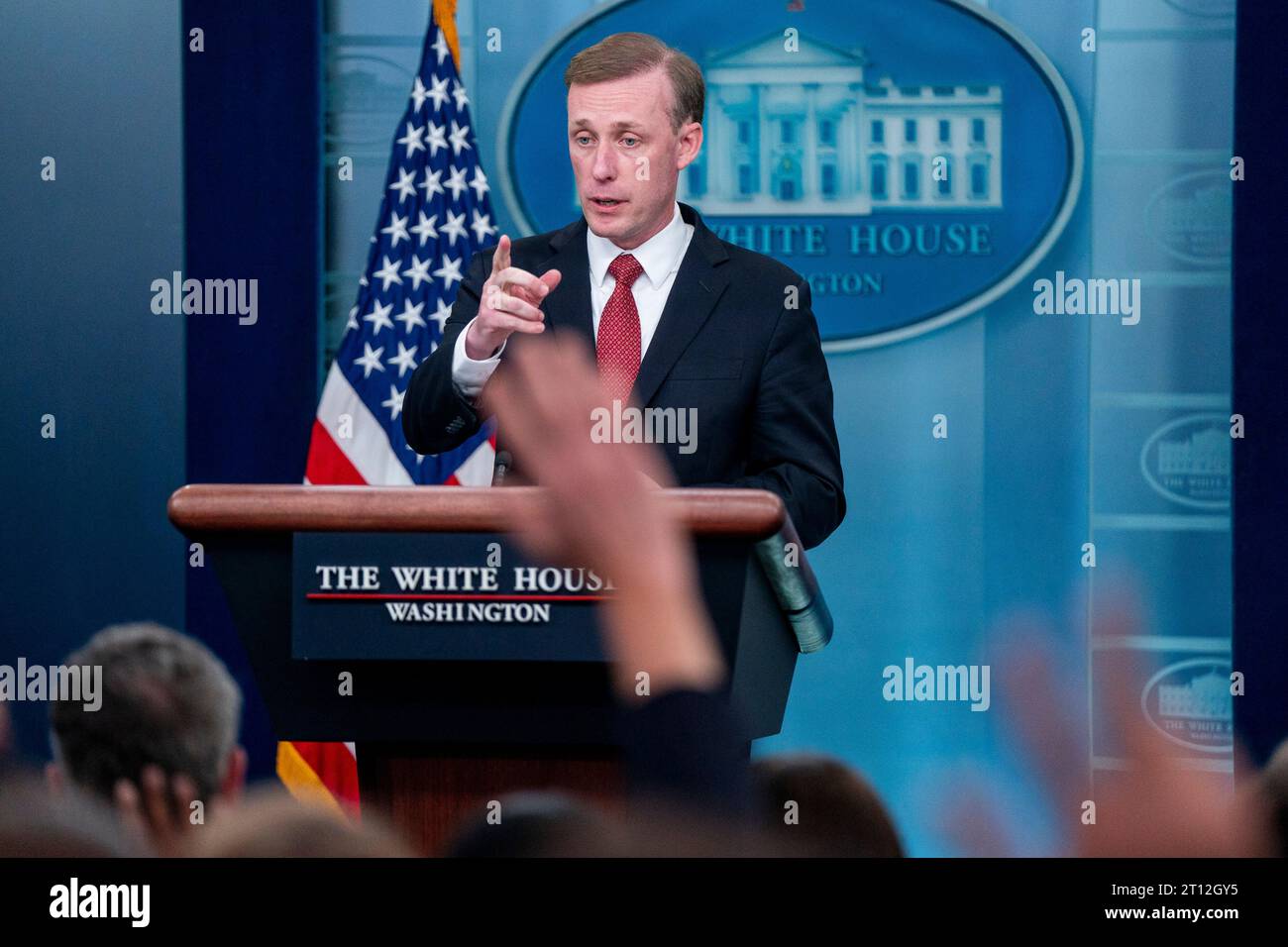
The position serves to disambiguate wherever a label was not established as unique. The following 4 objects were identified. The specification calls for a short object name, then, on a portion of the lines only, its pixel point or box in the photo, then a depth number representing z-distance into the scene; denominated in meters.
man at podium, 5.48
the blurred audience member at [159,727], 4.98
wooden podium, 5.15
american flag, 6.21
